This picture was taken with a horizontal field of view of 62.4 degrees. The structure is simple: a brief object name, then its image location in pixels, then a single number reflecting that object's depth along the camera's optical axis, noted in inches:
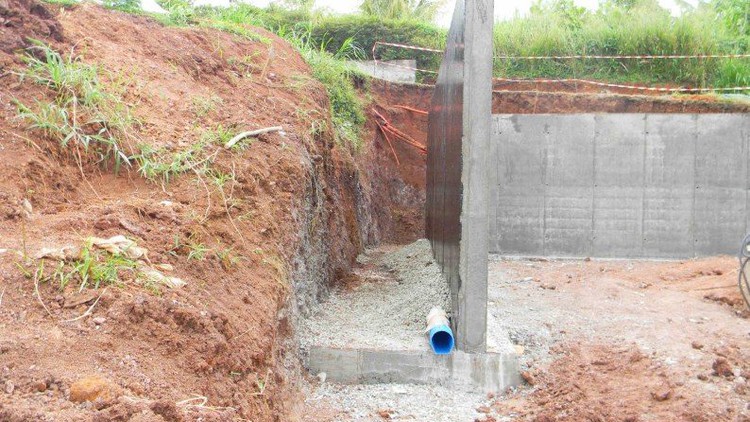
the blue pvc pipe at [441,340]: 171.8
